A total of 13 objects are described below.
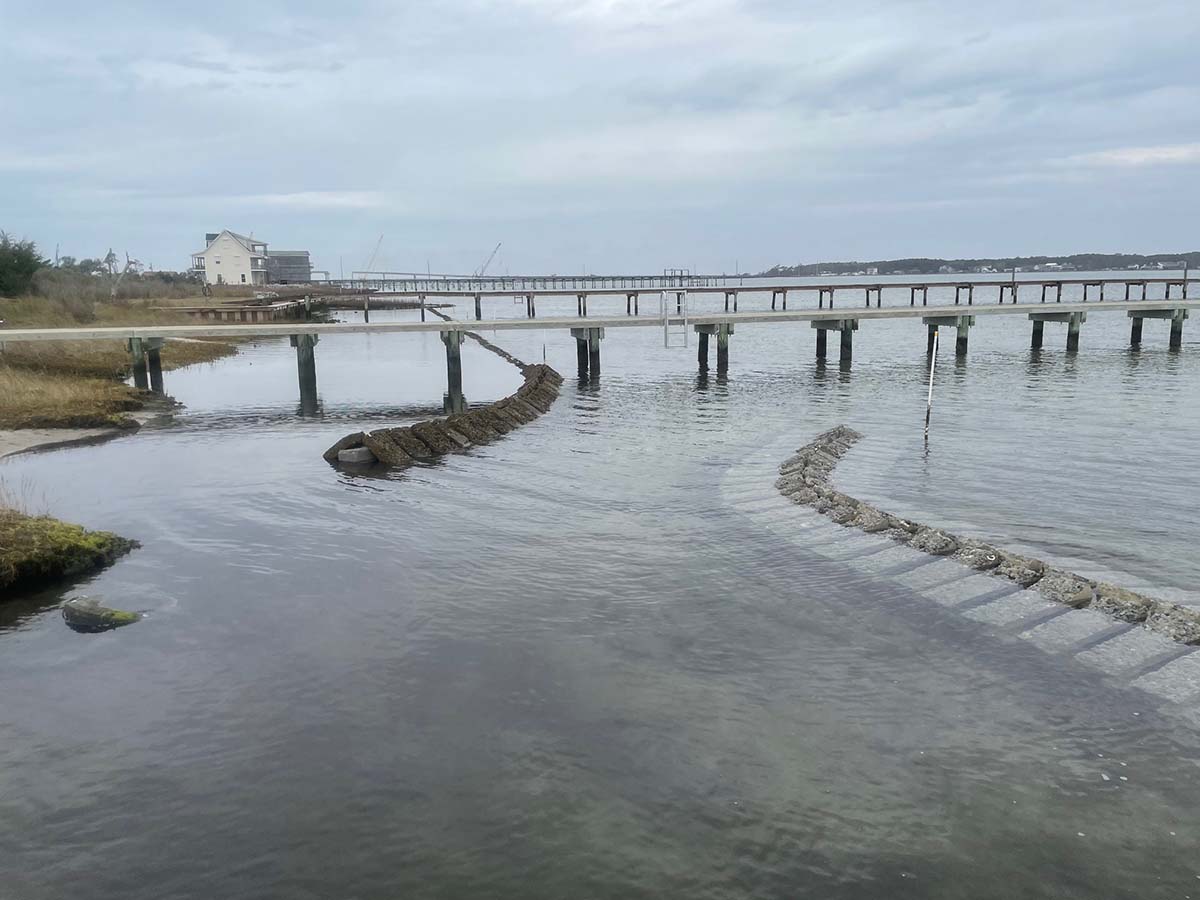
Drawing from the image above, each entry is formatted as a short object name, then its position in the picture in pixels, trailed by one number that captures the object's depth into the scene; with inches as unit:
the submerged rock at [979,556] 557.9
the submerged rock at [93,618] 474.0
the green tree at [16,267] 2257.6
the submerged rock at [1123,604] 470.6
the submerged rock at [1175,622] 443.5
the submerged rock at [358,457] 900.0
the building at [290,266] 7071.9
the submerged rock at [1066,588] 491.8
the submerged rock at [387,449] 896.3
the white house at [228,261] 5625.0
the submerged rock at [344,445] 923.4
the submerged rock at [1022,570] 527.5
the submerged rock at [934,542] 591.5
